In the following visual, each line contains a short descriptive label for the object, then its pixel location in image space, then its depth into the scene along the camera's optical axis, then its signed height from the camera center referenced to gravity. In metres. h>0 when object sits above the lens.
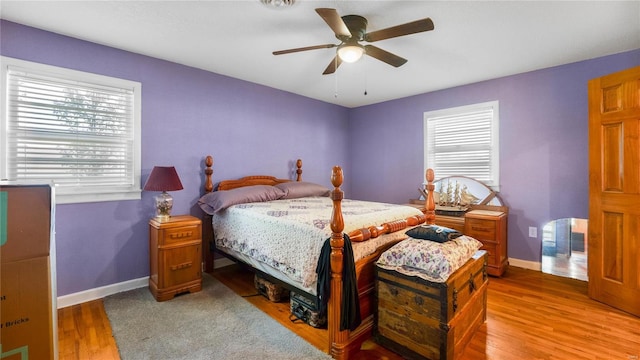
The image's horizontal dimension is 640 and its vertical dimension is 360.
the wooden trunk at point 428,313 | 1.75 -0.89
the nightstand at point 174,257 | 2.69 -0.77
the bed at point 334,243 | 1.88 -0.52
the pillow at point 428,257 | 1.81 -0.53
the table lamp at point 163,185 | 2.79 -0.06
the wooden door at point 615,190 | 2.46 -0.08
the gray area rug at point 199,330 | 1.94 -1.19
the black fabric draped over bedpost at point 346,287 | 1.86 -0.72
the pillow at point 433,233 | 2.06 -0.40
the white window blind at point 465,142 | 3.80 +0.56
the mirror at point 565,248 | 3.29 -0.80
